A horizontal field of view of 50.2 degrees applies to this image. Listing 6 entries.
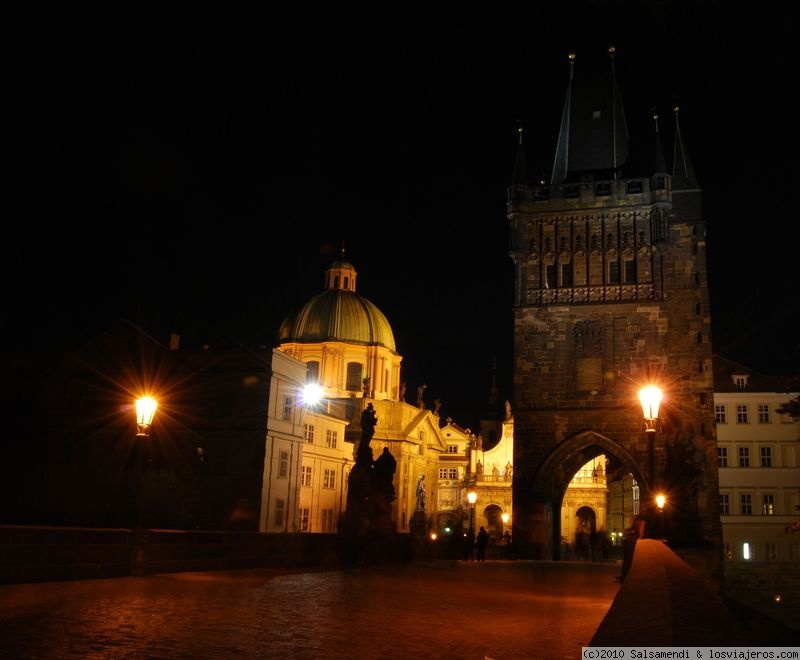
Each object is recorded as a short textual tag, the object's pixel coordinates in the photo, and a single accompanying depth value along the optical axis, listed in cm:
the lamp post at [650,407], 1652
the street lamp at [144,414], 1619
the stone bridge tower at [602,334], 4016
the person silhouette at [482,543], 3538
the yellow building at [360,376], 7031
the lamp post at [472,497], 4046
